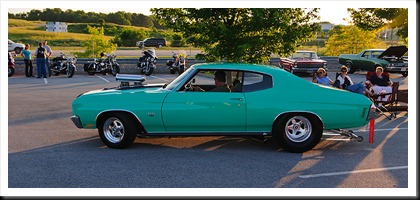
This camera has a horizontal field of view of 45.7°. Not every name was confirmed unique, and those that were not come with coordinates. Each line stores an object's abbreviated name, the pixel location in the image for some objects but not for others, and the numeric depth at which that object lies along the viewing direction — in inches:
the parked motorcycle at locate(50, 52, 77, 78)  903.3
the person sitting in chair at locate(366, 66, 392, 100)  505.1
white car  1443.8
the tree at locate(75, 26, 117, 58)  1269.7
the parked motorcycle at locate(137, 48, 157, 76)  967.0
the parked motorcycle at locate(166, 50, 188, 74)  994.1
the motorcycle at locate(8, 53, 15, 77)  874.8
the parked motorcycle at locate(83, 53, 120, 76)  940.0
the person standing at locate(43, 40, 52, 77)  877.8
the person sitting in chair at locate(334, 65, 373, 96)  469.4
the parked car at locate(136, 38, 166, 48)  1888.5
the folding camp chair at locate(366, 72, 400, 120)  471.2
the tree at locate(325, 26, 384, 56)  1417.3
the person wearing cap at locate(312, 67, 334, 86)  454.0
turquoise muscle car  317.1
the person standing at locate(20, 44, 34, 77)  869.2
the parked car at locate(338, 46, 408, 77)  977.5
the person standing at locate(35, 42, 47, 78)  834.2
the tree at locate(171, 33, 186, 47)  1904.8
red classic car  991.0
